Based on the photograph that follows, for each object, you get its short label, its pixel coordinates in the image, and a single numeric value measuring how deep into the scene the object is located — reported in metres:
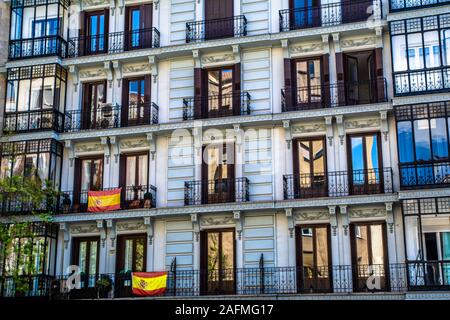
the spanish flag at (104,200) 25.94
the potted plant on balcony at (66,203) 26.55
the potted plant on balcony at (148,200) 25.55
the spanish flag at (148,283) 24.39
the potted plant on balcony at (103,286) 24.73
